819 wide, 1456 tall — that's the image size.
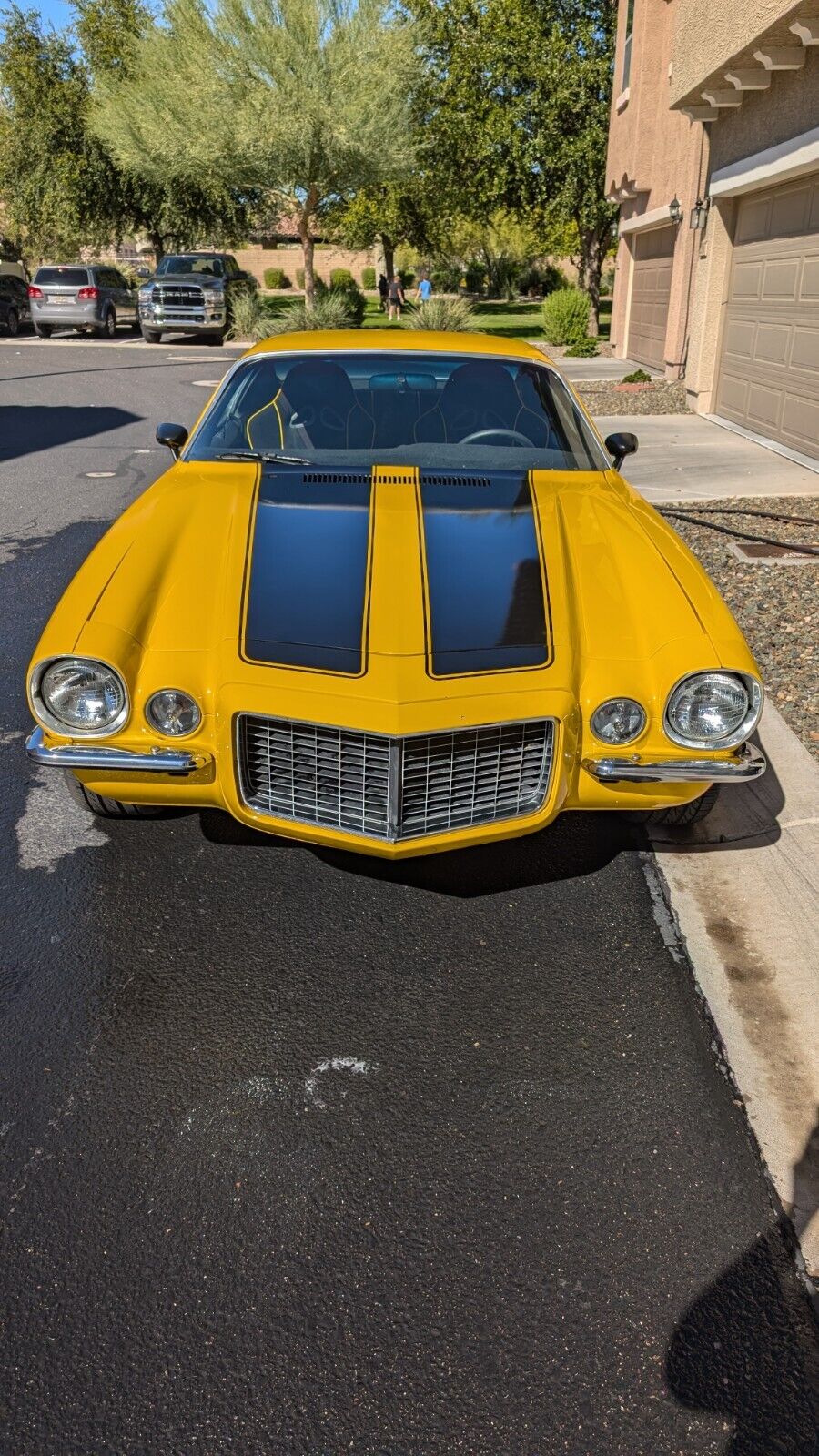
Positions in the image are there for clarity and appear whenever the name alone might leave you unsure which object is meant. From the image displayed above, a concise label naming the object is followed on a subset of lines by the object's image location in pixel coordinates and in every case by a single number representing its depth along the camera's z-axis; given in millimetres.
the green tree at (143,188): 32719
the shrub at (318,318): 22625
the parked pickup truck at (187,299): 25062
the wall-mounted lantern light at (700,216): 13914
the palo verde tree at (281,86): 27000
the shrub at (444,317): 19045
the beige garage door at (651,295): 18531
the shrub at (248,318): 25438
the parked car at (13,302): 27797
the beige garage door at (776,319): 10227
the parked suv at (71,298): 26406
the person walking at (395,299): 33969
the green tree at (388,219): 36000
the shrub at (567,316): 23406
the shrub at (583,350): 23016
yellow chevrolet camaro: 2918
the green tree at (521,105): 27109
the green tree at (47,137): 32594
